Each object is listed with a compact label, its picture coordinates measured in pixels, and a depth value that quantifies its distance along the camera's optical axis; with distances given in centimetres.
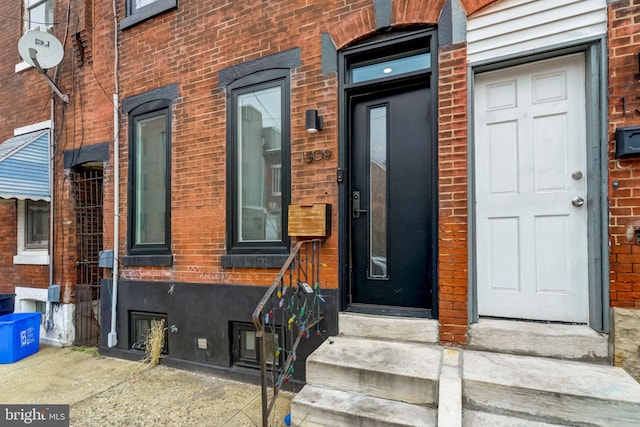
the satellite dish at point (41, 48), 488
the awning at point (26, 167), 502
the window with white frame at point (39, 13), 581
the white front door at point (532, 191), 278
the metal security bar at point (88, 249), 526
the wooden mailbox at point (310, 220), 333
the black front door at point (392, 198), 327
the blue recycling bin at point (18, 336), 455
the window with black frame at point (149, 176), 458
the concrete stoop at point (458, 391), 216
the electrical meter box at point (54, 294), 526
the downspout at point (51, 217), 539
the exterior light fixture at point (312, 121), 345
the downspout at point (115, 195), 464
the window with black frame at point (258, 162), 378
